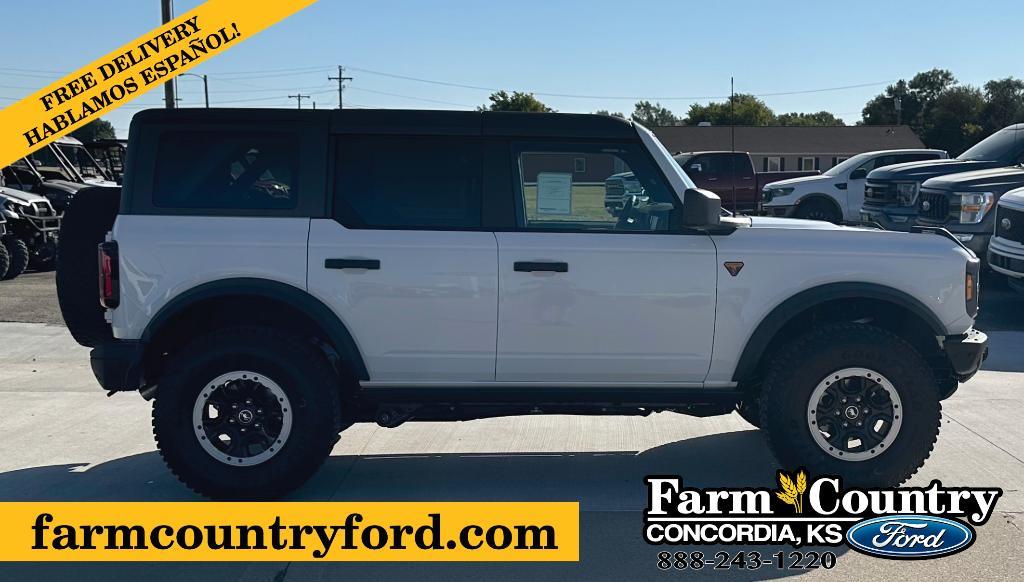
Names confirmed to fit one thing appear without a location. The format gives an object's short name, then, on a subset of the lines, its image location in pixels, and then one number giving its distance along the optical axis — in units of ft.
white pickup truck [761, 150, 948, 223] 61.21
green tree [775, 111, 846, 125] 356.11
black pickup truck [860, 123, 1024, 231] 46.29
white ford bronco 16.12
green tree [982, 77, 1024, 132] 246.47
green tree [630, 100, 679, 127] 411.95
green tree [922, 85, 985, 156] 242.37
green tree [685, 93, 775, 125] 309.83
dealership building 193.06
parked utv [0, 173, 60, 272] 51.55
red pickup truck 76.23
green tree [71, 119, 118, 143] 249.18
